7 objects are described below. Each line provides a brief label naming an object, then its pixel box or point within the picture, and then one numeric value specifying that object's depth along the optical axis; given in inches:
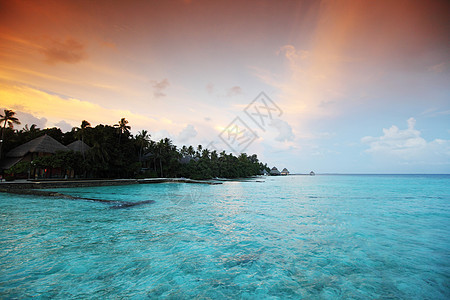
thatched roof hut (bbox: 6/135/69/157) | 966.4
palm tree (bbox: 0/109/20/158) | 995.3
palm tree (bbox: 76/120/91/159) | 1148.5
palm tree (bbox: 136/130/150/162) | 1413.0
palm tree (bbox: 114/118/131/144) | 1326.3
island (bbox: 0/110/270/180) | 945.6
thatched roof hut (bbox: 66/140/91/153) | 1160.9
